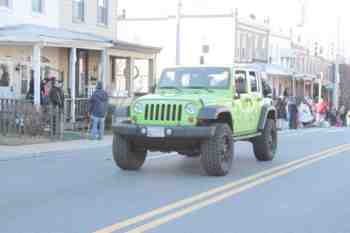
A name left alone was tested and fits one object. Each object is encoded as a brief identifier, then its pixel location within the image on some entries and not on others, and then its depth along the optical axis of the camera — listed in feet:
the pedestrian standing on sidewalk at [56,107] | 61.46
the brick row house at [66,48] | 70.69
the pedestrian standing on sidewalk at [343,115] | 130.93
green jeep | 37.76
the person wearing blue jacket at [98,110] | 64.54
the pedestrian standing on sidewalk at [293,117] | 99.50
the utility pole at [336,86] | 148.77
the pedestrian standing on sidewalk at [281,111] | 95.73
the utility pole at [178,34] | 92.01
